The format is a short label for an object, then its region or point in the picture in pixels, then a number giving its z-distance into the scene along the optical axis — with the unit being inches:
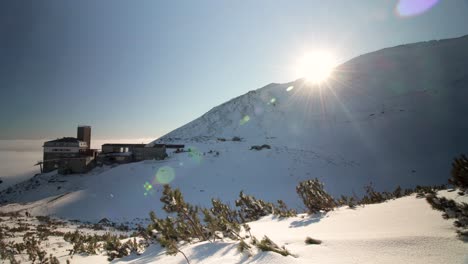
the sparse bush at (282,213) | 205.6
